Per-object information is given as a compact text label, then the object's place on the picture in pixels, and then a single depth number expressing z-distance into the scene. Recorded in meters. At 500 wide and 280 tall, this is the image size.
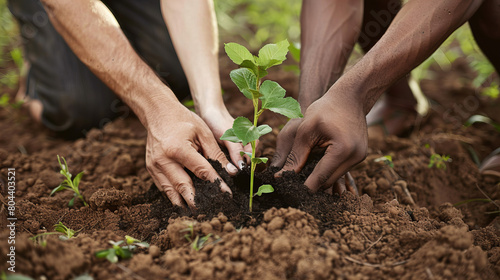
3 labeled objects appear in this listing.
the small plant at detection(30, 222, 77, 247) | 1.13
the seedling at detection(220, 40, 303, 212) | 1.09
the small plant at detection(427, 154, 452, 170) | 1.36
